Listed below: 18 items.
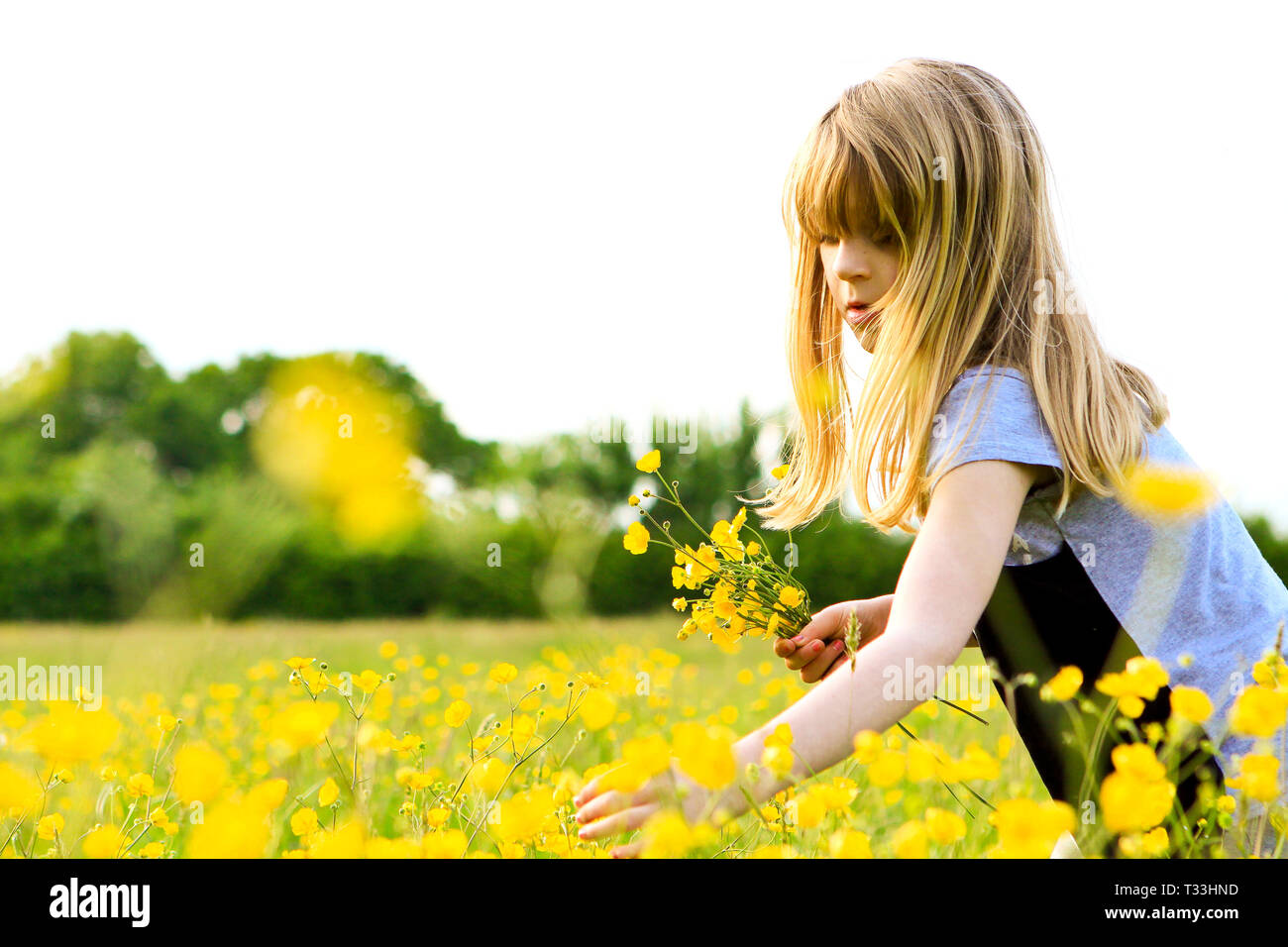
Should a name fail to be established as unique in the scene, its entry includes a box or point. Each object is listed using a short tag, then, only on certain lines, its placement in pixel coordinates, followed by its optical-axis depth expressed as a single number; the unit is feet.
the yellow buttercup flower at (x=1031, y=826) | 2.90
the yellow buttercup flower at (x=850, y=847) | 3.38
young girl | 4.82
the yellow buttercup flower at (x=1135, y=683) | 3.57
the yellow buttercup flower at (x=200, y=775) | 3.25
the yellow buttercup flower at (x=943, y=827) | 3.57
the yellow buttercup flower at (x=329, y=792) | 5.67
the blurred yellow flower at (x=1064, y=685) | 3.64
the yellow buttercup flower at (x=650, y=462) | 5.63
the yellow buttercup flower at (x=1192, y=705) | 3.50
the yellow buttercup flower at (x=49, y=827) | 5.34
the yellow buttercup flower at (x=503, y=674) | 5.67
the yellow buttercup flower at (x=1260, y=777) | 3.54
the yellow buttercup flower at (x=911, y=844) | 3.24
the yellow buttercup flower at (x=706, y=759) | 2.96
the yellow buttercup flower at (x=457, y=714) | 5.50
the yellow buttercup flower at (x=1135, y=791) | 2.91
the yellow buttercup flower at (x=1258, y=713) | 3.44
